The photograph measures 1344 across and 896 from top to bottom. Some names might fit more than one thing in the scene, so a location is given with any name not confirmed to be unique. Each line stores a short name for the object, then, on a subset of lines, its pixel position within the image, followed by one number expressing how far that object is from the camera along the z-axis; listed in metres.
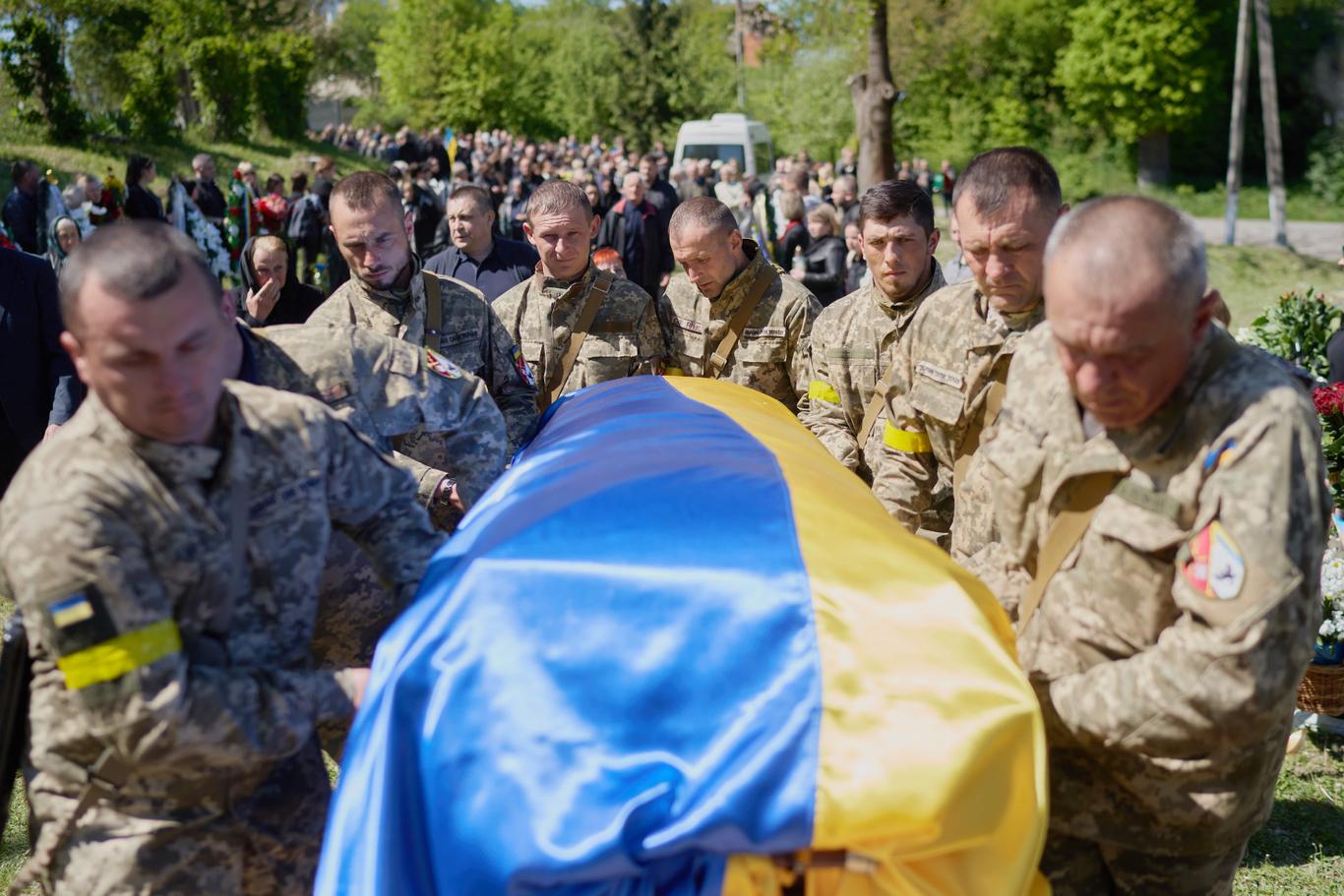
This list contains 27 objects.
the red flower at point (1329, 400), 5.56
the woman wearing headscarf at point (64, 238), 10.24
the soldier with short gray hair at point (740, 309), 5.16
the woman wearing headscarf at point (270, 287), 6.30
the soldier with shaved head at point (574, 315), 5.33
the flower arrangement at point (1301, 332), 7.49
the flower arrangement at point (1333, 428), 5.57
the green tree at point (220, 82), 32.97
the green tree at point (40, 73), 24.12
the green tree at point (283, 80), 35.56
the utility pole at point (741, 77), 41.53
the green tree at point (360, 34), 60.81
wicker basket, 4.85
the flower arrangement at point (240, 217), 16.50
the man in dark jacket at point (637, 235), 12.59
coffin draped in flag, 2.11
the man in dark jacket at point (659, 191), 13.52
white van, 25.08
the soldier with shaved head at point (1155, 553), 2.15
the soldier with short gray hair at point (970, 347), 3.45
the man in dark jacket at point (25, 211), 12.43
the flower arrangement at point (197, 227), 15.42
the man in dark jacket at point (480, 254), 6.87
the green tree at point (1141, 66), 31.88
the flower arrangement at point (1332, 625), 4.83
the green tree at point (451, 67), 47.38
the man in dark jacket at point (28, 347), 4.89
